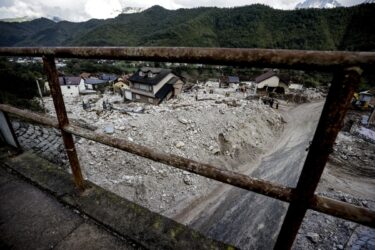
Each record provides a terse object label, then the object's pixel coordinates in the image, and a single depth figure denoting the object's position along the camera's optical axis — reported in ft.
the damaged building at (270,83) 106.83
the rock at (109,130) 36.52
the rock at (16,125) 22.76
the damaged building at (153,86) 85.46
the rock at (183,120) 41.73
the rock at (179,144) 36.01
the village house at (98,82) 128.01
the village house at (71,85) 113.70
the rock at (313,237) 20.70
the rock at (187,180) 29.58
